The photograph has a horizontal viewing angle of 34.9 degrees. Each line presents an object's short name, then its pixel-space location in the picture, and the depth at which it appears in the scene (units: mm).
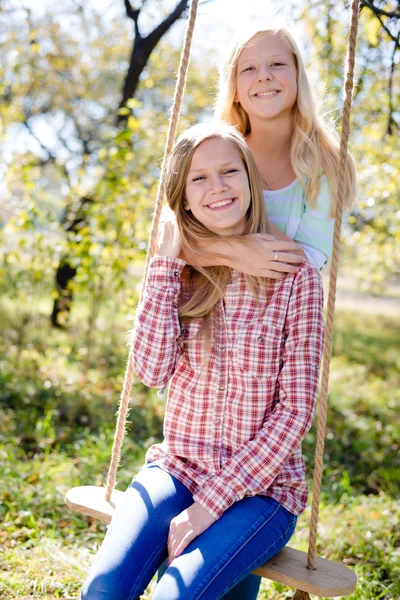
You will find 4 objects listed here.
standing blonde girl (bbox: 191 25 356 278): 2078
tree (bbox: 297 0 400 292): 4070
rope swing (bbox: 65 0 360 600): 1743
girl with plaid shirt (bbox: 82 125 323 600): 1706
